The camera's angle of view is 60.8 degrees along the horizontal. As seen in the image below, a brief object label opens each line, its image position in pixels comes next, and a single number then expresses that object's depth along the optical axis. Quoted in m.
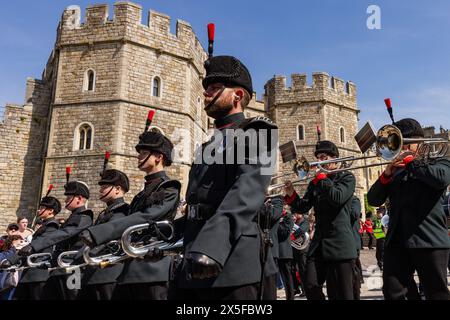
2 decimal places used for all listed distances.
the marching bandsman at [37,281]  5.80
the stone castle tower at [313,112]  29.09
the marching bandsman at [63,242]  5.50
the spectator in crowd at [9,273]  6.18
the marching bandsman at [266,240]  2.71
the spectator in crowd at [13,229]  8.90
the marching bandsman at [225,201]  2.34
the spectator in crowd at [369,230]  20.34
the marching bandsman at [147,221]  3.78
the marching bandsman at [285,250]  8.19
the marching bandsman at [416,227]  3.55
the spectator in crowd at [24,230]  8.77
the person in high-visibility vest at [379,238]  12.21
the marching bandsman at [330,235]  4.51
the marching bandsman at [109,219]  4.28
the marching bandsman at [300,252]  10.30
